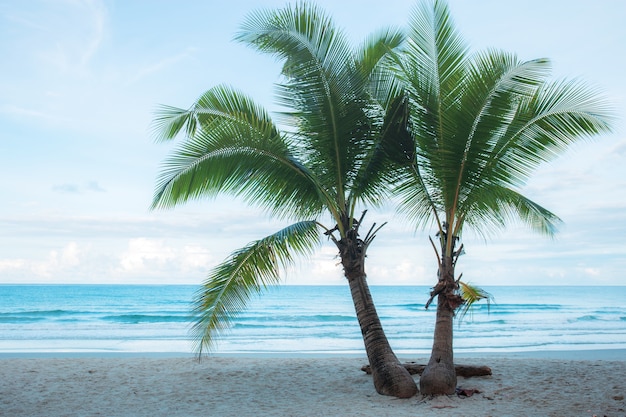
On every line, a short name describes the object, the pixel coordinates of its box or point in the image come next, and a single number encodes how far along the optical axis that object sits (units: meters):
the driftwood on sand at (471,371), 8.77
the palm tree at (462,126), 7.53
